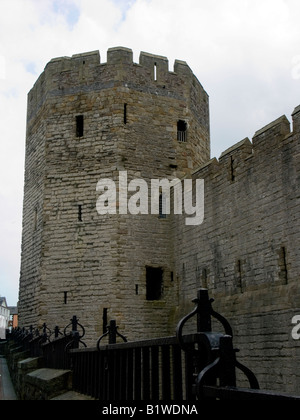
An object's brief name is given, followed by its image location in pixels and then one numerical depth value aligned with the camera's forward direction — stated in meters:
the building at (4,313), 63.66
